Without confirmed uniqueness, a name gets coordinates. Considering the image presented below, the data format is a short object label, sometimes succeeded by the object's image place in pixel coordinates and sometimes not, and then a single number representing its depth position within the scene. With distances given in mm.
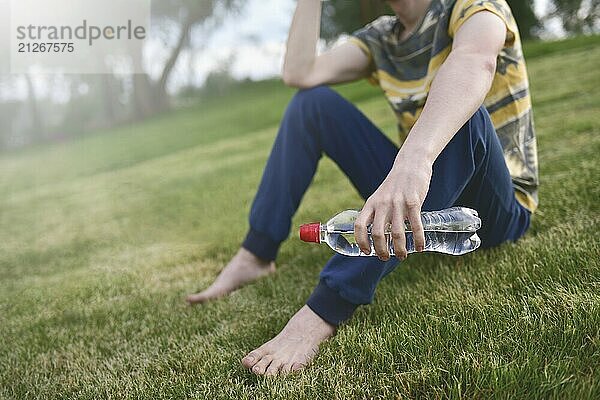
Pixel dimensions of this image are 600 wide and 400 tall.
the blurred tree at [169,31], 11180
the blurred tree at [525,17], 8695
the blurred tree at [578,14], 8625
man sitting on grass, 1045
